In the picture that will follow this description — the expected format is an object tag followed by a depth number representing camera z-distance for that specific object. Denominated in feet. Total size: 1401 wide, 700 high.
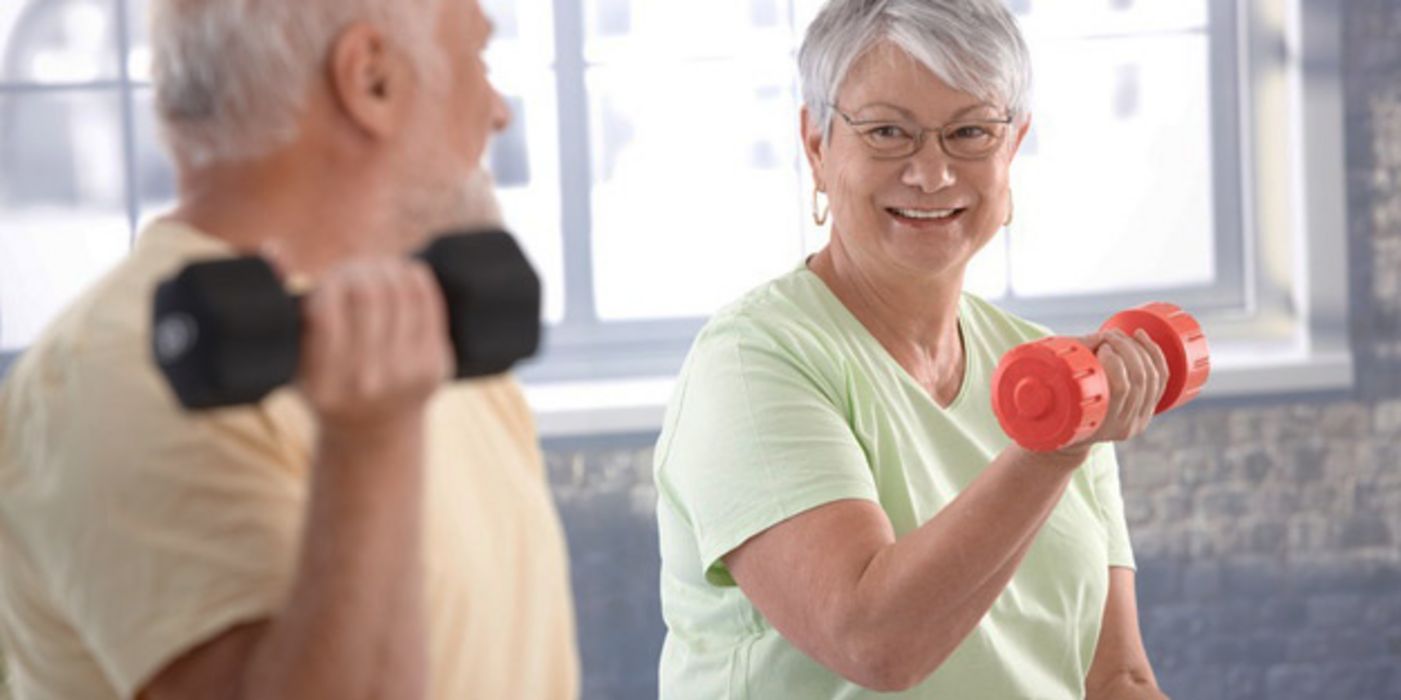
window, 15.05
